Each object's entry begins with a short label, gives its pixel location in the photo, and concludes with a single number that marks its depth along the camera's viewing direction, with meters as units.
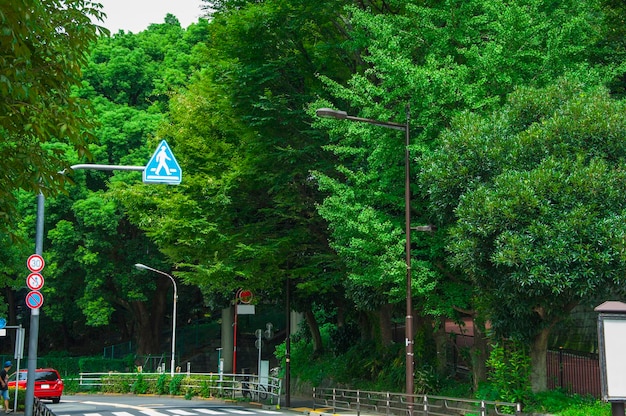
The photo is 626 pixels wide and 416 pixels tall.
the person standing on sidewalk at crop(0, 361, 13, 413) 25.78
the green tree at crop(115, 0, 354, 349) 28.12
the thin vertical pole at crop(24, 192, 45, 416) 17.57
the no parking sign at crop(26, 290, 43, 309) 18.17
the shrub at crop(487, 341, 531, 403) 20.97
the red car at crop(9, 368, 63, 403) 36.03
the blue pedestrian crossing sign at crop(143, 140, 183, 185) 16.58
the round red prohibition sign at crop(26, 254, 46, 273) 18.38
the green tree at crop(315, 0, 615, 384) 22.80
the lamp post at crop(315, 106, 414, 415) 21.44
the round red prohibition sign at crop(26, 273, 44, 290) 18.48
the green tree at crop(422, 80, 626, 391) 18.61
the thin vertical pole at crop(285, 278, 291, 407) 30.80
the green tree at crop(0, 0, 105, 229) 10.93
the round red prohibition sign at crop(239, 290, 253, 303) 35.65
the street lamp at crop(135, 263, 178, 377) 44.15
